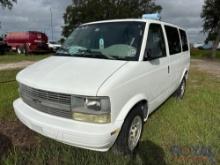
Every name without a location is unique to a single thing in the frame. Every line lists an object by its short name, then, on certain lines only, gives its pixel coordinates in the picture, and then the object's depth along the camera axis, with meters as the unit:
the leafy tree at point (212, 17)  16.99
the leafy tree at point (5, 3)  19.53
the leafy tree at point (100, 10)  25.86
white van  1.86
